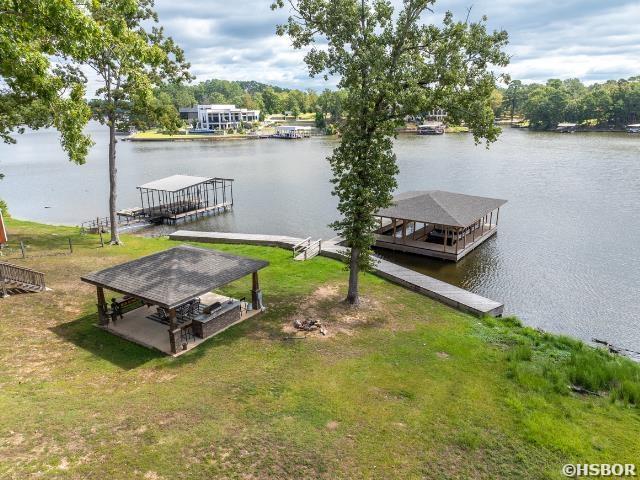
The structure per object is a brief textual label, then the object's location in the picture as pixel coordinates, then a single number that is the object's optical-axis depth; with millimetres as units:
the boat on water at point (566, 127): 118312
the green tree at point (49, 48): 9531
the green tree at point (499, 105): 149650
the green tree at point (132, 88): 22750
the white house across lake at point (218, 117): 144125
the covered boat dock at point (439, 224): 27531
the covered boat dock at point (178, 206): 39031
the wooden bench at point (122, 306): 15406
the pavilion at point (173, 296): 13531
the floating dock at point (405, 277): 18859
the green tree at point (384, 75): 15312
